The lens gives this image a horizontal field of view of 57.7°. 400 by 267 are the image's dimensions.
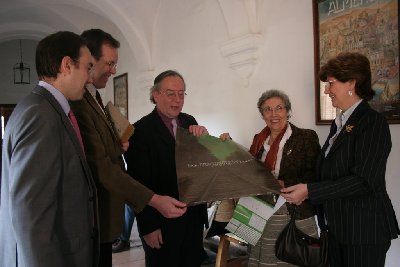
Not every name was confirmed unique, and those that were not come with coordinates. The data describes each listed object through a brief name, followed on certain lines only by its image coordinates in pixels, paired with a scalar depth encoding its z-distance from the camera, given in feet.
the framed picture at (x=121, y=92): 20.21
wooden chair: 7.86
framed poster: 7.41
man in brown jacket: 4.99
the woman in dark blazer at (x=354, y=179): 5.31
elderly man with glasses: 6.52
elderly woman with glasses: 6.68
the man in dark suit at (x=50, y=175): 3.78
